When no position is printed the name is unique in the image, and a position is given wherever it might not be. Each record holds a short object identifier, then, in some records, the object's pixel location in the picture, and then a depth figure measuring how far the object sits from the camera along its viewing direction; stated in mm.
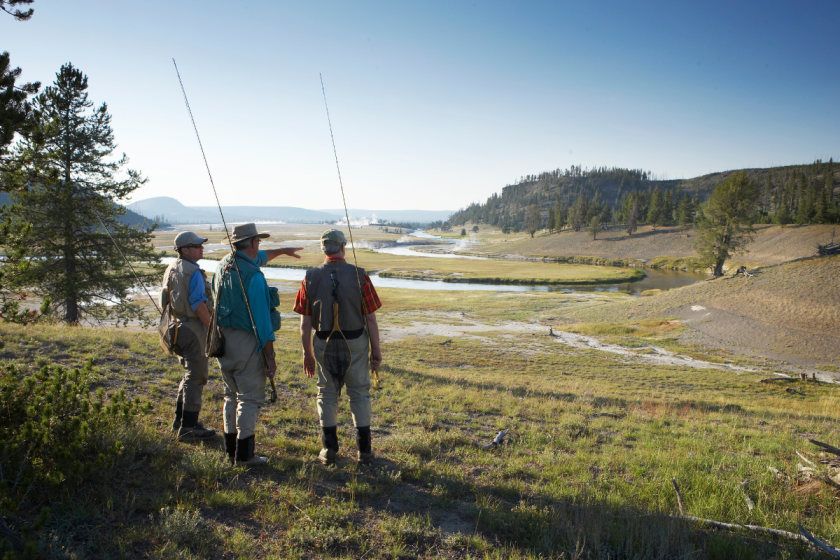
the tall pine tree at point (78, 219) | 17266
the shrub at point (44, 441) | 3160
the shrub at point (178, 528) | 3227
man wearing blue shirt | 5117
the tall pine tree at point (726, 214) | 50844
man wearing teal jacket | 4586
